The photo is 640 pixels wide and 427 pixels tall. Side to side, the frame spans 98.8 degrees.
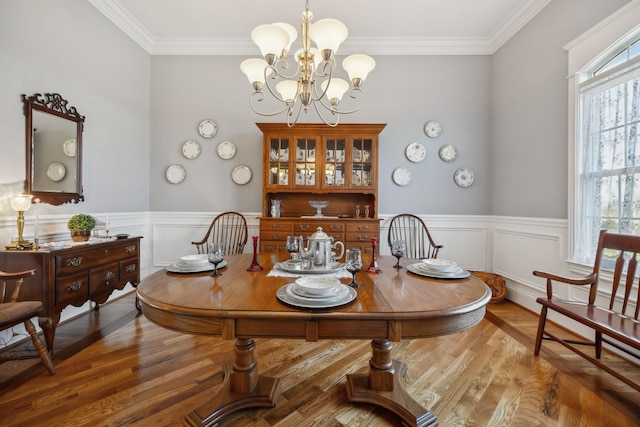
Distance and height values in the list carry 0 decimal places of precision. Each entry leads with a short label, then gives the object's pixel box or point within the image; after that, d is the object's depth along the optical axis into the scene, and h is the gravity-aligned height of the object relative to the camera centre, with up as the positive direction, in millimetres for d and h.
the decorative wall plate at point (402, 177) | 3688 +470
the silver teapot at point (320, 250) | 1533 -218
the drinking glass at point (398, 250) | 1633 -227
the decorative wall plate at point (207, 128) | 3691 +1113
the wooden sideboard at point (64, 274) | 1884 -486
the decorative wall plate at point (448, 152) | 3652 +801
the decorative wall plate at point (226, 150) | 3693 +819
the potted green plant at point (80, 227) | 2311 -145
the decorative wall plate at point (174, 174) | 3707 +492
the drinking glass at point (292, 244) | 1643 -198
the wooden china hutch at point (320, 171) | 3244 +490
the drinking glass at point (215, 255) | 1428 -237
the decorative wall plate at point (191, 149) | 3703 +831
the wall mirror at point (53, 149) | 2256 +545
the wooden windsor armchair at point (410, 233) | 3635 -282
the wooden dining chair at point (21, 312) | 1572 -606
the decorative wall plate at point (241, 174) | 3693 +496
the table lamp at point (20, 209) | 1948 +3
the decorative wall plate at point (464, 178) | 3656 +458
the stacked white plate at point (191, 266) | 1470 -303
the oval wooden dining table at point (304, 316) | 975 -376
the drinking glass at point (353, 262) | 1260 -239
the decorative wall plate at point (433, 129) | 3656 +1109
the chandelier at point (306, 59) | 1565 +970
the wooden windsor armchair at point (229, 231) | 3668 -271
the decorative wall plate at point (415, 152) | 3670 +803
